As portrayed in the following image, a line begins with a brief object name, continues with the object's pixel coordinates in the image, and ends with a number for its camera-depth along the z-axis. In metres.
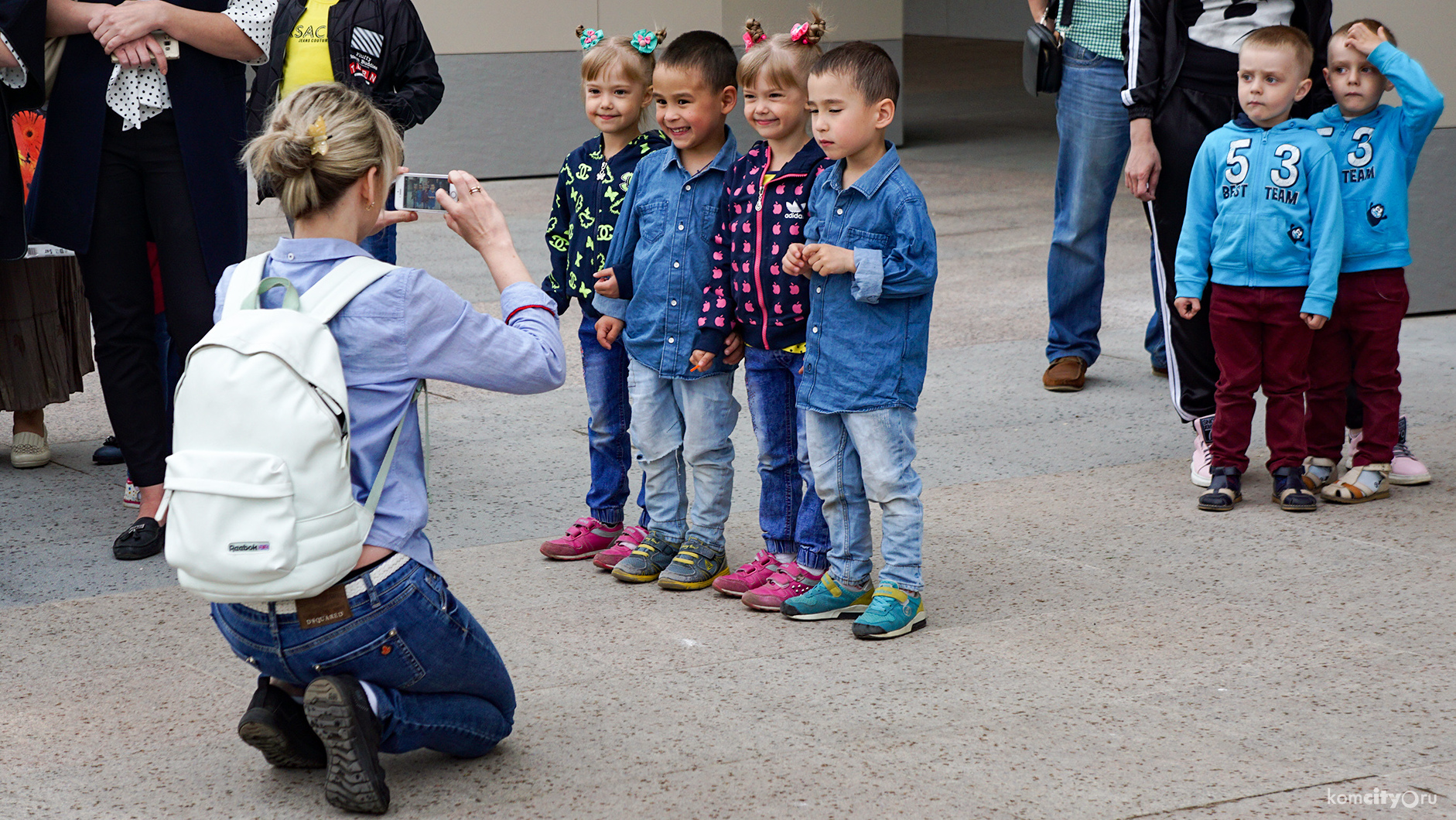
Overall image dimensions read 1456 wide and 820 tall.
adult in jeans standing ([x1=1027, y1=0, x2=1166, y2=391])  6.78
